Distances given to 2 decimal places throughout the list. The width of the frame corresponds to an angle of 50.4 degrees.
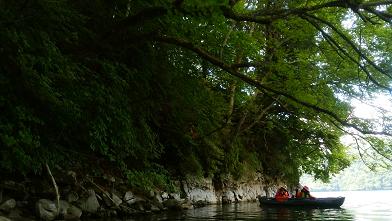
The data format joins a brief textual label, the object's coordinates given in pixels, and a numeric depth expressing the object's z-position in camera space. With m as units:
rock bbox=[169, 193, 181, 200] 13.70
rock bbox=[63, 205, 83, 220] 9.04
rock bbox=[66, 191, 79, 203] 9.58
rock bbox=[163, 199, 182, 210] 12.93
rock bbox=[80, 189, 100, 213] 9.74
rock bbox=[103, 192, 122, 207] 10.46
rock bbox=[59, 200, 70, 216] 8.90
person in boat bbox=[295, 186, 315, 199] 18.45
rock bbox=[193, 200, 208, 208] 15.33
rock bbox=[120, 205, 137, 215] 10.75
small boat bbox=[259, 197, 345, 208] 16.70
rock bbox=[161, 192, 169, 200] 13.15
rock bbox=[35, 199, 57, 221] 8.40
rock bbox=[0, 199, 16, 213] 8.02
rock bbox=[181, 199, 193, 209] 13.60
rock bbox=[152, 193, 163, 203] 12.50
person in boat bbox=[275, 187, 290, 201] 17.77
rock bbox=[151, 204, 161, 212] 12.02
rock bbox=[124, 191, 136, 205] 11.27
